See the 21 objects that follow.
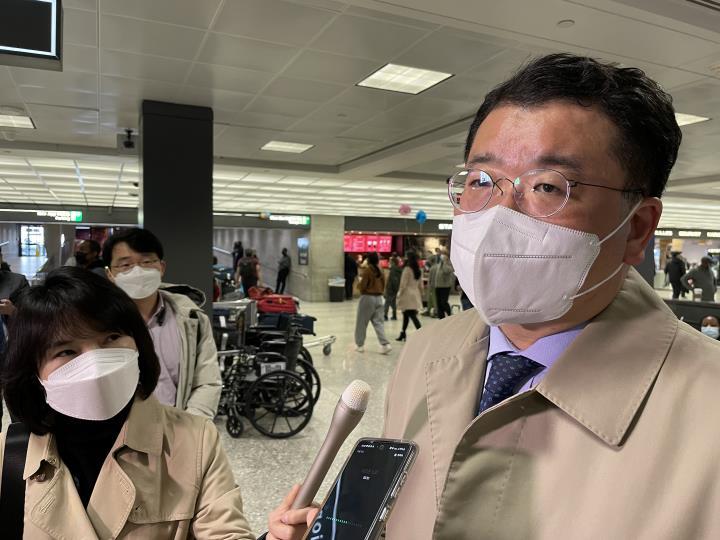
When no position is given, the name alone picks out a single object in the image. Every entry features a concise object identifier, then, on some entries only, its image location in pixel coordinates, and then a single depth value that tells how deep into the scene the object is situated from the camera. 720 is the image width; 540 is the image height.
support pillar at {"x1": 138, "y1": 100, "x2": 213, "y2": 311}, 5.84
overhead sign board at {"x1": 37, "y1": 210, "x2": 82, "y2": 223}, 17.33
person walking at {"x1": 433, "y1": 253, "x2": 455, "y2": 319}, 10.66
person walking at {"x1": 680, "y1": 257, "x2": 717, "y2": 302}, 11.30
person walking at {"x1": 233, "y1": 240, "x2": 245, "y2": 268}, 17.45
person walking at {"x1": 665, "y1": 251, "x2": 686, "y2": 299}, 14.76
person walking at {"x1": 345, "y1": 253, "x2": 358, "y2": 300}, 19.28
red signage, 21.23
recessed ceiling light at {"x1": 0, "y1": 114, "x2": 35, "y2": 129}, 6.54
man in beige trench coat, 0.69
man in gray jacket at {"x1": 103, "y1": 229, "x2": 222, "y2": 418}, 2.49
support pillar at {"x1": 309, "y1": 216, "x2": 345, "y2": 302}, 19.45
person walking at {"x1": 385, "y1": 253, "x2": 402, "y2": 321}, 10.43
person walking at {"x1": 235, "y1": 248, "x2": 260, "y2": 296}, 11.92
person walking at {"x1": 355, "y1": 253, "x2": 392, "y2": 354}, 8.34
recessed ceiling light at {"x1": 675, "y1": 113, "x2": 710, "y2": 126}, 6.09
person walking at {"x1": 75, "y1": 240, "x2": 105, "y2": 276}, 4.72
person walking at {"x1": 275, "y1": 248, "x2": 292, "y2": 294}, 18.19
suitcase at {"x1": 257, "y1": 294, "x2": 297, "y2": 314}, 8.34
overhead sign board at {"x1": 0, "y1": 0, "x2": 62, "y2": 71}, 2.06
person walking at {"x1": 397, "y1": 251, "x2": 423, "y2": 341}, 9.45
